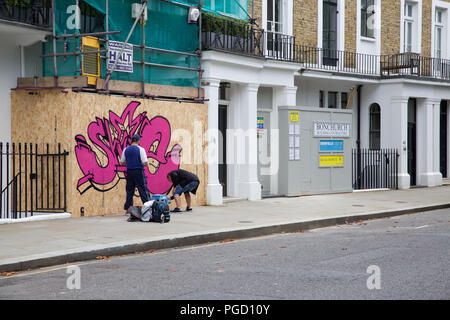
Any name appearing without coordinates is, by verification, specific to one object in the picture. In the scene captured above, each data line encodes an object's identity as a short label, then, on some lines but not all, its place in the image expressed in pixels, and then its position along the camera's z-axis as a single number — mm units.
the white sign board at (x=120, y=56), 14609
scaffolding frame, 14102
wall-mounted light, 16891
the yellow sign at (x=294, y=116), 19844
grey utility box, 19812
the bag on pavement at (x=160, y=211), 13453
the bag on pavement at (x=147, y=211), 13570
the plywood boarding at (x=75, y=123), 14000
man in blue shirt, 13938
